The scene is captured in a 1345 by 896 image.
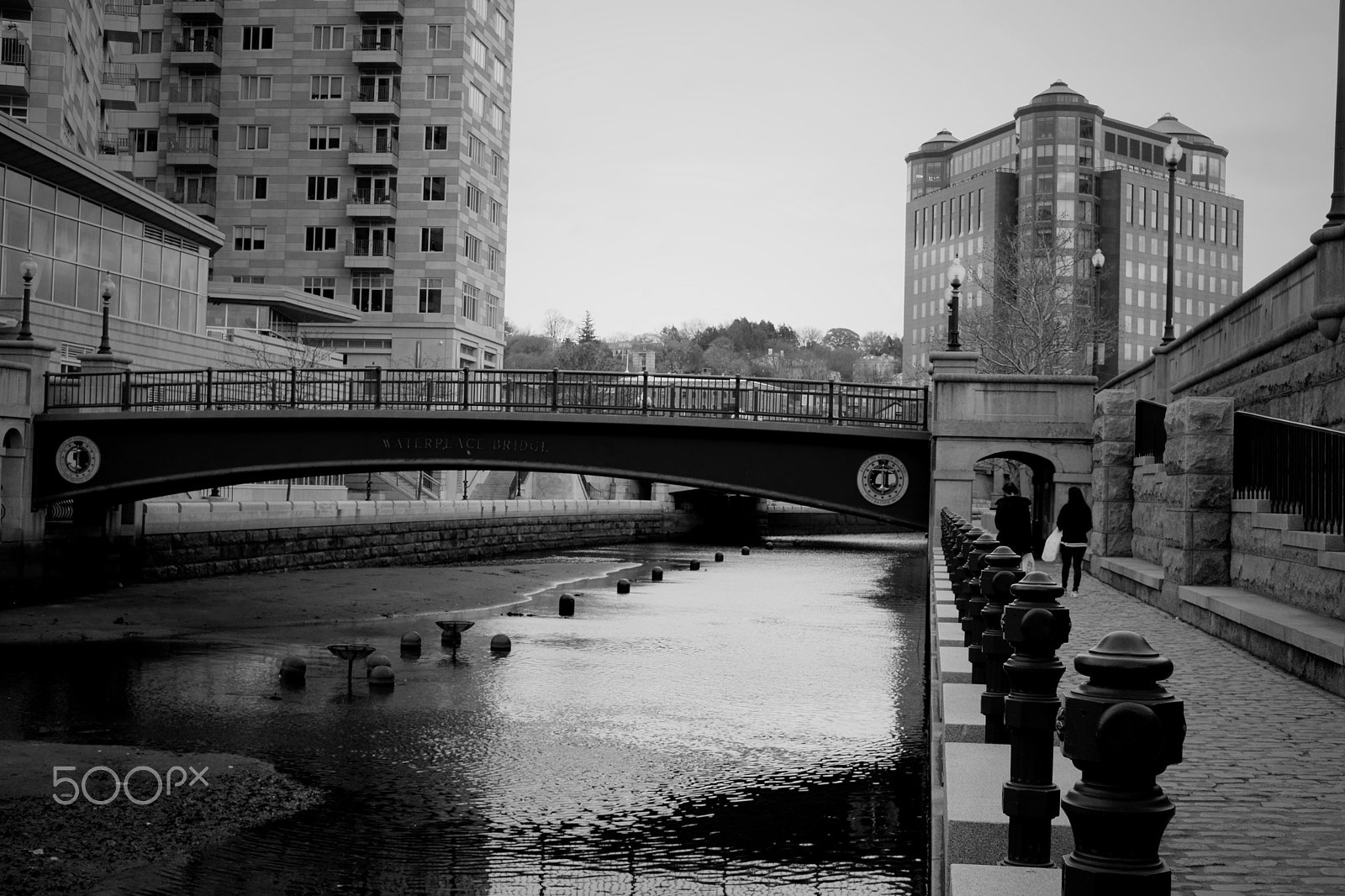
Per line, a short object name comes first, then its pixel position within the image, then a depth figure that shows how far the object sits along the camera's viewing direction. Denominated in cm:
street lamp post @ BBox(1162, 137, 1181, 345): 2474
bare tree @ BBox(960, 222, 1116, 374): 5109
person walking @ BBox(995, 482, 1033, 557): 2067
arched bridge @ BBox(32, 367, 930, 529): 2636
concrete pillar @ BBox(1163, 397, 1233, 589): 1427
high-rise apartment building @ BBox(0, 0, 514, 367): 7500
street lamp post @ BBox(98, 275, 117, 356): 3332
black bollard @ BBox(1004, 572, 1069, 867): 465
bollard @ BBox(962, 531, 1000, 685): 923
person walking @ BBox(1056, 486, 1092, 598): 1789
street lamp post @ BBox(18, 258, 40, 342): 3102
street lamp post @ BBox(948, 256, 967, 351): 2633
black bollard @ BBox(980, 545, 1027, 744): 696
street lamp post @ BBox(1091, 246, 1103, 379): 3856
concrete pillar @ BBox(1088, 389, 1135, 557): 2141
